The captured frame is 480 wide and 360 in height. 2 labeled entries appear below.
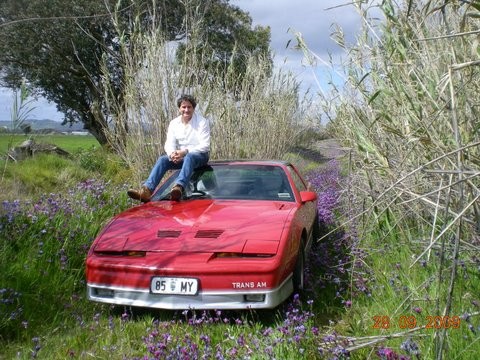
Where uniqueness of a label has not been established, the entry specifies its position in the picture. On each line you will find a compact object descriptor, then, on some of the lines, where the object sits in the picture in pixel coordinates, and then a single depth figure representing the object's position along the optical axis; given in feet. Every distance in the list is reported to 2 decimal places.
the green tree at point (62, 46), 56.90
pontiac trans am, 11.51
